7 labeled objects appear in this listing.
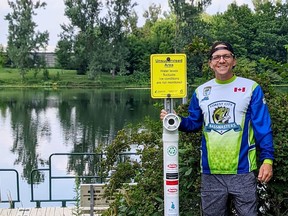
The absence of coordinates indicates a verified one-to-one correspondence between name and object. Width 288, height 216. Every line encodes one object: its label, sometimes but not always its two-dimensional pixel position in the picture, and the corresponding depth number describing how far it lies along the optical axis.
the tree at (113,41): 56.75
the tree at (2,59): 64.14
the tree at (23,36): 55.94
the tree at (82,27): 56.12
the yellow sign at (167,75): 3.60
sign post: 3.52
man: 3.39
